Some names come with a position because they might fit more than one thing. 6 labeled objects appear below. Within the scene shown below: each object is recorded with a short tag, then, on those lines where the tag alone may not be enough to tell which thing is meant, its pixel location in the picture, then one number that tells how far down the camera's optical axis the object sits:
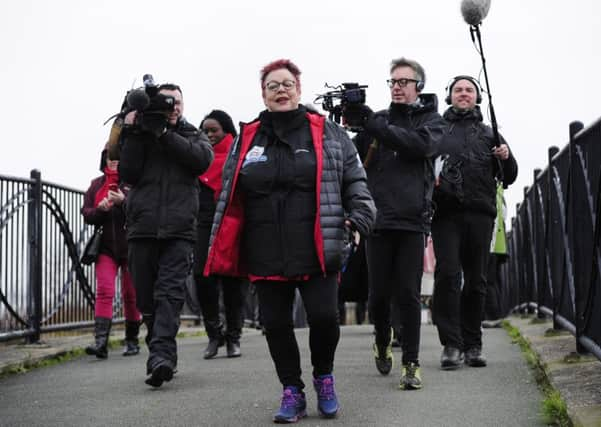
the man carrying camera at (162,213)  7.09
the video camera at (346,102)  6.38
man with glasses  6.71
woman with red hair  5.59
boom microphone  7.36
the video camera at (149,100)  6.80
